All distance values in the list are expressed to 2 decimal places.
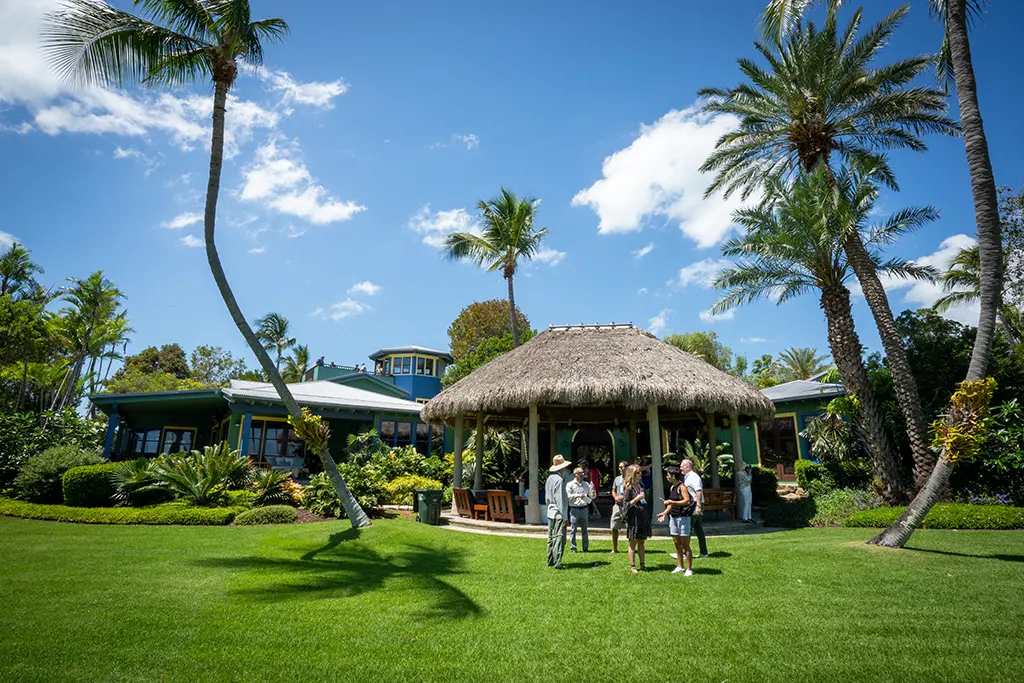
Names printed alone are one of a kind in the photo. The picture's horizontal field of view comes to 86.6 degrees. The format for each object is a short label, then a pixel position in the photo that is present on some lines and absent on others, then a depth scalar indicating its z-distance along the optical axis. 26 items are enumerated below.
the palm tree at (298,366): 48.62
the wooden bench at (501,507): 13.25
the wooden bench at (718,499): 12.99
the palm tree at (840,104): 15.55
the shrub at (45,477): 14.75
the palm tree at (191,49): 10.56
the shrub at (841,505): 13.68
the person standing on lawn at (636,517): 8.20
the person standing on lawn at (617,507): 9.45
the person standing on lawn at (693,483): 8.30
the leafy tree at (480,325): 39.31
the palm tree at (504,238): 23.05
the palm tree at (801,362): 51.01
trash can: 13.51
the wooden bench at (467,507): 13.79
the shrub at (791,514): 13.84
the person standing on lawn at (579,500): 9.66
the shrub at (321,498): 14.35
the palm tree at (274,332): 48.41
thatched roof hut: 12.66
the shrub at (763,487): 17.23
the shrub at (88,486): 14.12
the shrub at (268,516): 13.22
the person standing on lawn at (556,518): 8.62
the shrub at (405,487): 16.94
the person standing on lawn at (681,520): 7.91
